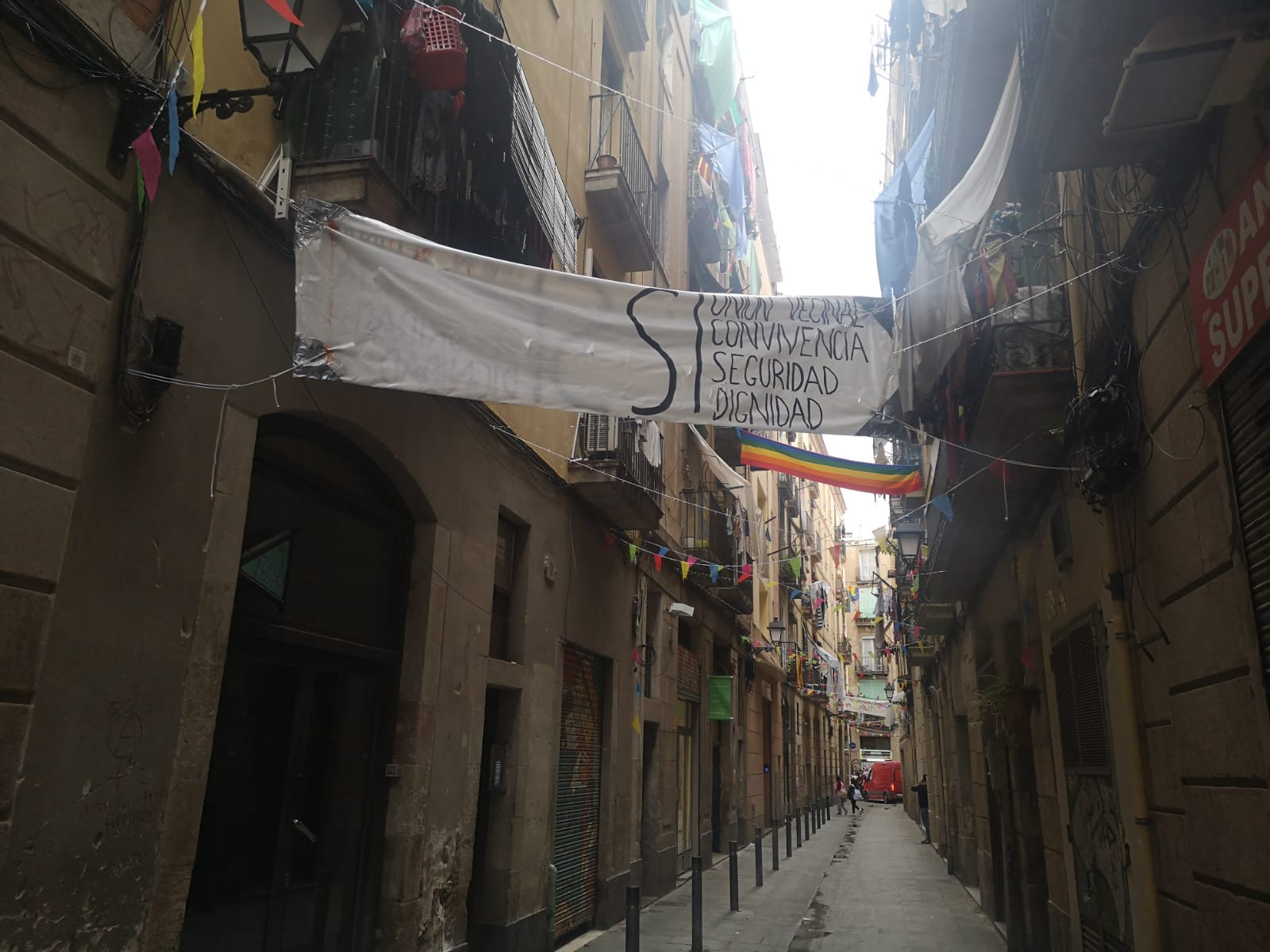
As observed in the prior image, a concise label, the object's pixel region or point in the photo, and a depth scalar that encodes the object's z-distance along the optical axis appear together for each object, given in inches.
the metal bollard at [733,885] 486.0
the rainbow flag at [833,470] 429.7
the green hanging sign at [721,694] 720.3
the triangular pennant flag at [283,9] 162.7
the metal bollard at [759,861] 571.1
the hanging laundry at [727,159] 753.6
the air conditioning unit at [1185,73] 142.3
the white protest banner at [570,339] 196.7
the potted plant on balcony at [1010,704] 376.8
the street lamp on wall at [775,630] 866.1
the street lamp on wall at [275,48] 188.7
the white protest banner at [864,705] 1911.9
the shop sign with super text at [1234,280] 144.3
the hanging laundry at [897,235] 346.9
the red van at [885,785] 2007.9
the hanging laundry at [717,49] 753.6
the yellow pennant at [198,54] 168.6
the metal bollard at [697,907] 376.2
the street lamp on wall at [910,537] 661.5
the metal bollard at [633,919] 274.4
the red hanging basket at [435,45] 243.0
